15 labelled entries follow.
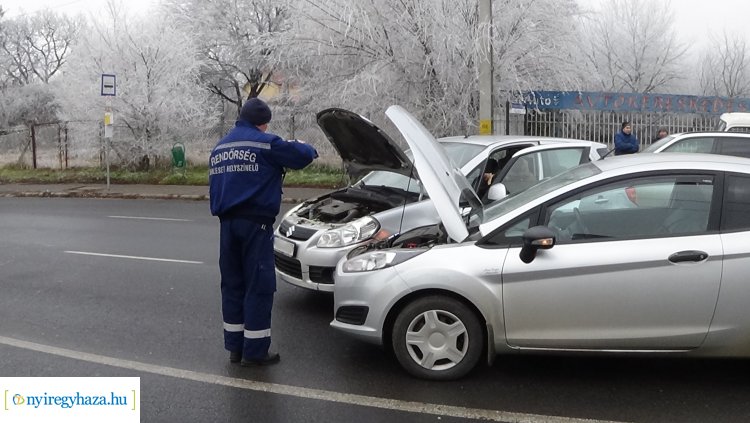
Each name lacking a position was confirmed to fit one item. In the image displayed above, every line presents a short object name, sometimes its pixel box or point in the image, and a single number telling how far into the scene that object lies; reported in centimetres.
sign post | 1792
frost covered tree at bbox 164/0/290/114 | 2909
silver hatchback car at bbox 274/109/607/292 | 591
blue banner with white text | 1766
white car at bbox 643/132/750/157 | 994
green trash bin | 2160
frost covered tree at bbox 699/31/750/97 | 3297
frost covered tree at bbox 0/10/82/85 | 5006
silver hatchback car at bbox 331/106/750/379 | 414
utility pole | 1462
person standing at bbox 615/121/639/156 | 1397
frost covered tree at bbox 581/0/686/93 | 2911
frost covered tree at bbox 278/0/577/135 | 1605
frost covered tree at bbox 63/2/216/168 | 2142
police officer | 468
